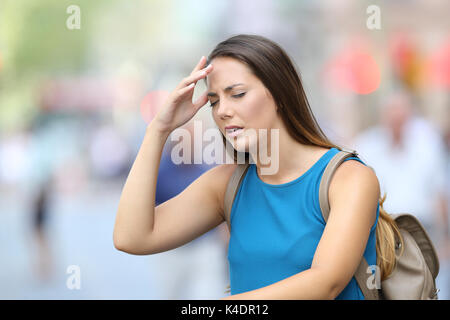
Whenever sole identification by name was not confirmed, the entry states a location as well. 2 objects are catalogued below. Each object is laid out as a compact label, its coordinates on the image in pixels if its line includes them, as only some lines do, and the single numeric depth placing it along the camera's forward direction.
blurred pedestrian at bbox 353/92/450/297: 8.01
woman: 5.16
